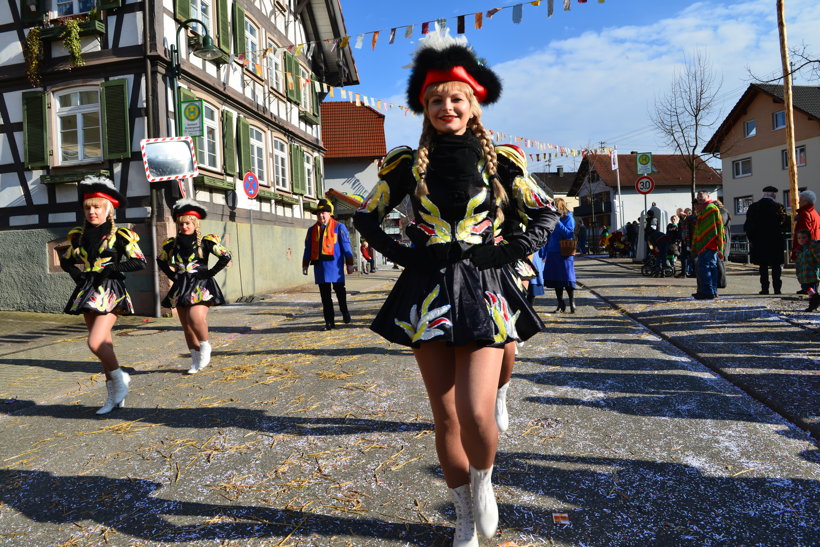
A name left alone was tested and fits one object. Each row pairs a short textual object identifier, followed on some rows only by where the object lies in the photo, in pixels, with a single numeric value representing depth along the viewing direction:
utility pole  14.75
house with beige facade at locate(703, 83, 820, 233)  33.28
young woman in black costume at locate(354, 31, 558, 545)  2.28
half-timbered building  11.85
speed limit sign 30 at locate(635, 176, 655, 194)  19.33
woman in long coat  8.98
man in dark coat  10.72
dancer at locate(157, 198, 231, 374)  5.97
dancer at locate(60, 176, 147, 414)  4.71
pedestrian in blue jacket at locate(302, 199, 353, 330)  8.96
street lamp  11.43
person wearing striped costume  9.91
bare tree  22.41
